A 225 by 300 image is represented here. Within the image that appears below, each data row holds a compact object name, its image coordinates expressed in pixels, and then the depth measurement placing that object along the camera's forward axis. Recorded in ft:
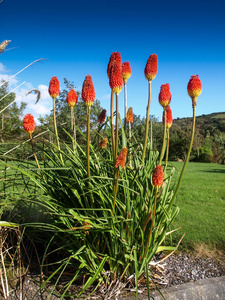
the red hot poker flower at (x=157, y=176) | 4.27
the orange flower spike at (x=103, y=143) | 5.55
